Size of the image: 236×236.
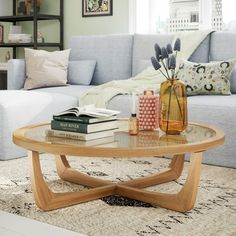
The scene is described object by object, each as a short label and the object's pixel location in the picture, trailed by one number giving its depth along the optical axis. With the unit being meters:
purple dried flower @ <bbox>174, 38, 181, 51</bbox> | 3.34
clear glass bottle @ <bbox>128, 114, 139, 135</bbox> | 3.37
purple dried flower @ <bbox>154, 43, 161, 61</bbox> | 3.35
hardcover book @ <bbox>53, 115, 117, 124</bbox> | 3.18
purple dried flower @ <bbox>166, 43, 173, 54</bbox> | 3.35
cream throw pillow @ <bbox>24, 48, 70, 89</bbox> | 6.13
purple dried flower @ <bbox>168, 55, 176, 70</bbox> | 3.32
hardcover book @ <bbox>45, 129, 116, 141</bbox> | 3.14
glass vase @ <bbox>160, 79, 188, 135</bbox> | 3.41
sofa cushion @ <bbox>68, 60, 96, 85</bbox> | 6.39
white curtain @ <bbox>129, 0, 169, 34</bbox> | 6.97
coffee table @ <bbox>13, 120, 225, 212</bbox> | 2.87
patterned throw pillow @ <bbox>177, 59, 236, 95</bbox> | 5.02
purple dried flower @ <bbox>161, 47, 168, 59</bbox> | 3.34
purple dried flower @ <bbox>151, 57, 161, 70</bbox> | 3.35
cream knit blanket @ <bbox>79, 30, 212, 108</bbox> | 5.25
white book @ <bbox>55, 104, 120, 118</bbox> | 3.24
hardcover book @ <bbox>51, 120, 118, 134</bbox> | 3.15
